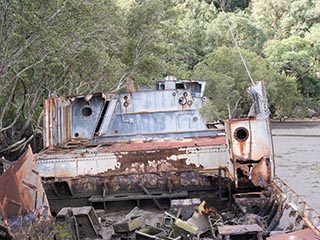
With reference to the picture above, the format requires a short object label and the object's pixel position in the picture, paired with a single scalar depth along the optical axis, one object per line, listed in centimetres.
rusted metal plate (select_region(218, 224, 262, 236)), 462
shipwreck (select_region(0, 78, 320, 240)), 501
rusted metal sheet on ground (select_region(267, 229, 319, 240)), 439
